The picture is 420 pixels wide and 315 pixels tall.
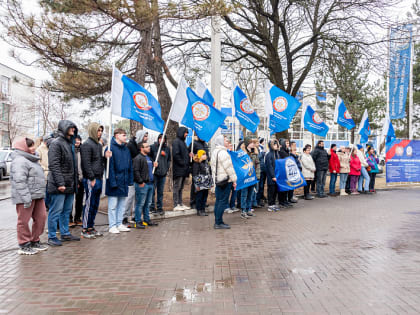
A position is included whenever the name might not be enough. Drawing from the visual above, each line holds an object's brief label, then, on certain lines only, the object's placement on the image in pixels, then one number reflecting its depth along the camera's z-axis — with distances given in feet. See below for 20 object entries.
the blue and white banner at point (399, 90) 60.14
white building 120.37
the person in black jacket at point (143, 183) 24.57
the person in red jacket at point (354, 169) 43.68
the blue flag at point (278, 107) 35.78
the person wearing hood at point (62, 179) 20.13
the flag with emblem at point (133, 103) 23.54
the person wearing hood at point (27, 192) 18.07
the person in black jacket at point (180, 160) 29.04
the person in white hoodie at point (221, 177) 24.67
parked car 68.59
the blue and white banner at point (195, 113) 27.32
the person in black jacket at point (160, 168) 27.94
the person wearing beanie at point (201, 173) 28.68
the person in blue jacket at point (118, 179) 22.79
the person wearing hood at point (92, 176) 21.91
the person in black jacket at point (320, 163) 40.63
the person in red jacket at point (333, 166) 42.65
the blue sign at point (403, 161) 52.21
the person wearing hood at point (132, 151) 25.93
